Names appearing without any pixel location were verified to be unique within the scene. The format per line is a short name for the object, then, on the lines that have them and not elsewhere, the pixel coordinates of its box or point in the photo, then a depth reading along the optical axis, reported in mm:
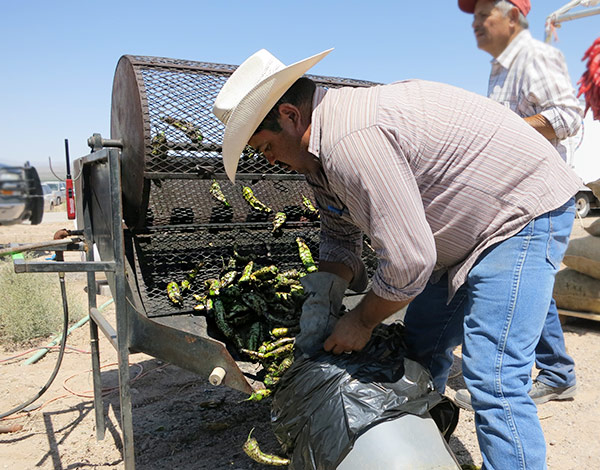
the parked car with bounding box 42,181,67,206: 25706
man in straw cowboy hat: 1738
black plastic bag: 1909
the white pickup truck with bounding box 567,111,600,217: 13367
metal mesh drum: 2949
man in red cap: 3018
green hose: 4471
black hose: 3145
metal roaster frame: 2361
